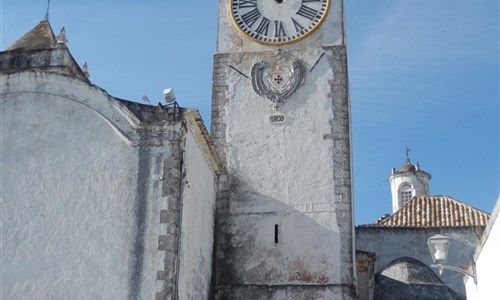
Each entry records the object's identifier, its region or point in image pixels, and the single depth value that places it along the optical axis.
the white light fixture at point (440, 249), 13.20
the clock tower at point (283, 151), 16.42
